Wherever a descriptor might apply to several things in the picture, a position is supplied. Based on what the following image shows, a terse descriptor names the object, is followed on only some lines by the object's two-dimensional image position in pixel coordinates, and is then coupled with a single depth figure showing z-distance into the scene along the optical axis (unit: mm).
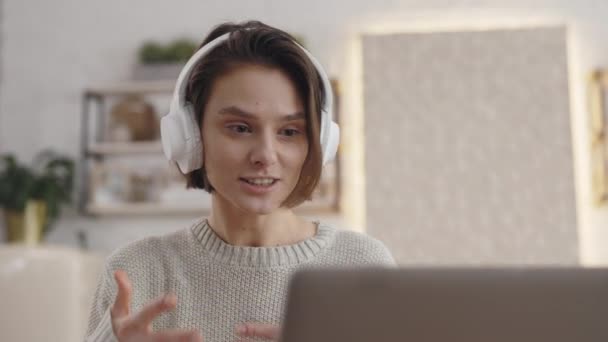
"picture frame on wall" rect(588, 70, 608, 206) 2908
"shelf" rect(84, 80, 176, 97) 3127
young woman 921
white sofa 1968
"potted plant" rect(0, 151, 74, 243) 3047
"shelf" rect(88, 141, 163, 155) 3156
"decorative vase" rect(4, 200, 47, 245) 3027
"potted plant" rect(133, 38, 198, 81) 3135
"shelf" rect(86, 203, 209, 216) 3102
